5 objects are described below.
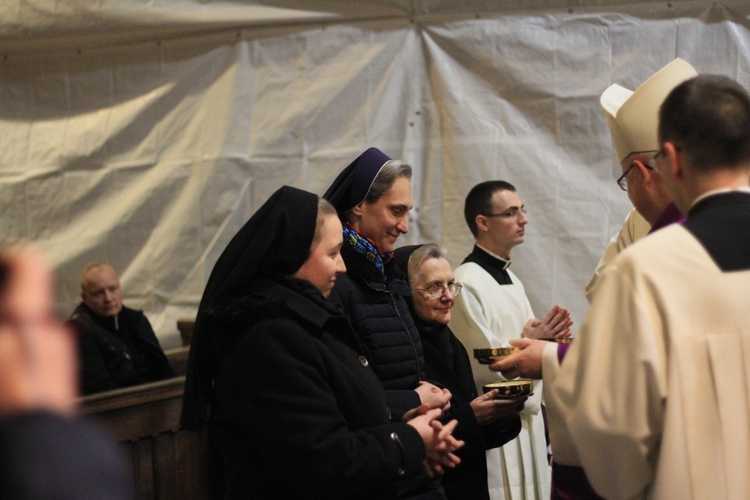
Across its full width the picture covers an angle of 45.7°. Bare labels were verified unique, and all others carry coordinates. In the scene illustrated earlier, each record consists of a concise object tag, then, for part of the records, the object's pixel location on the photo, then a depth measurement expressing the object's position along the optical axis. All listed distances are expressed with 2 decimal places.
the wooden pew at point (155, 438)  4.58
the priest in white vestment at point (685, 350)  2.17
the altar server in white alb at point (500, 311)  5.10
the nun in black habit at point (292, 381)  2.56
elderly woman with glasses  3.65
